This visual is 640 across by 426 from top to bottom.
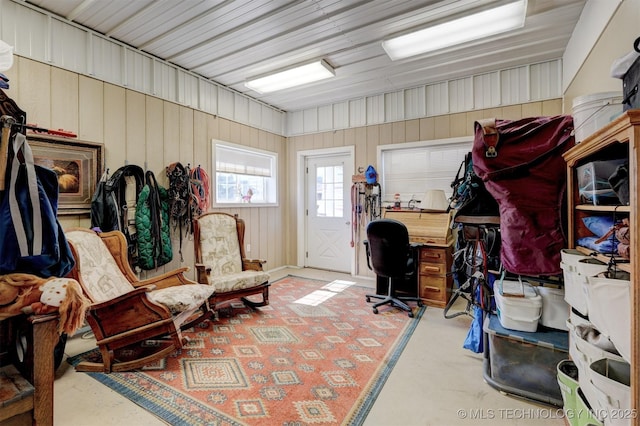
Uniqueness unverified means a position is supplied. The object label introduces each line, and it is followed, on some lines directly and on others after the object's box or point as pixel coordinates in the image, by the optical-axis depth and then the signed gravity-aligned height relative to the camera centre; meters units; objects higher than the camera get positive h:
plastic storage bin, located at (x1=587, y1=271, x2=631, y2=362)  1.04 -0.36
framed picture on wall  2.75 +0.48
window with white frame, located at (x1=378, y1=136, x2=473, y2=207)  4.39 +0.72
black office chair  3.29 -0.44
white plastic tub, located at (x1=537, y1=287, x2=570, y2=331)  1.94 -0.64
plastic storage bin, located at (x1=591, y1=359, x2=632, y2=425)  1.06 -0.70
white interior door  5.43 +0.00
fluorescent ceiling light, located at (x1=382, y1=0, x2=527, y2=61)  2.70 +1.81
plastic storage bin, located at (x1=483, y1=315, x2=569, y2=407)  1.83 -0.97
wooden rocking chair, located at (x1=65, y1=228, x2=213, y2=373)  2.24 -0.74
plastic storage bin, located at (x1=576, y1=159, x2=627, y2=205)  1.39 +0.14
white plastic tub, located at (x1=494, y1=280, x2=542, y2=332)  1.93 -0.65
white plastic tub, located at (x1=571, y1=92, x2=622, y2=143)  1.52 +0.54
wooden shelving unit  0.98 +0.09
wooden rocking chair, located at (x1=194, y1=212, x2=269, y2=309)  3.23 -0.62
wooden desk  3.70 -0.63
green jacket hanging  3.32 -0.16
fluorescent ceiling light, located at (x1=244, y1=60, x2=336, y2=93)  3.83 +1.88
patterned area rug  1.82 -1.21
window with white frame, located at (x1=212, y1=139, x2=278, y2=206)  4.65 +0.65
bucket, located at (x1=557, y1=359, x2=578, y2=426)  1.50 -0.90
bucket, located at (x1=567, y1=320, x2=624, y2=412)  1.26 -0.62
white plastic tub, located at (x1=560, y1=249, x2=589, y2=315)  1.38 -0.35
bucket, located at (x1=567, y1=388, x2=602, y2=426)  1.27 -0.91
